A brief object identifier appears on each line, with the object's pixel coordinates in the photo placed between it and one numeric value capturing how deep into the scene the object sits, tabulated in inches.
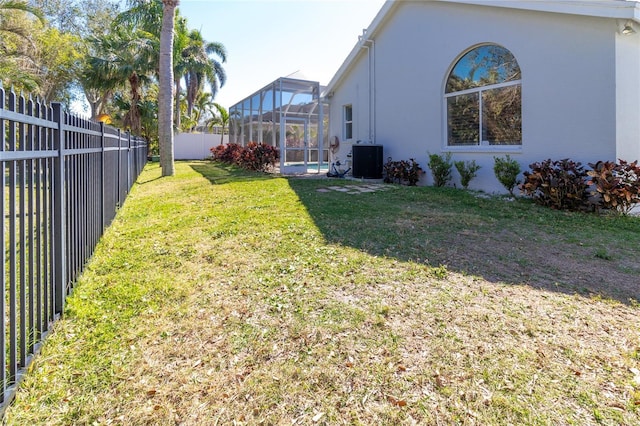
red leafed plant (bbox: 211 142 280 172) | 583.2
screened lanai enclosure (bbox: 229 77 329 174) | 571.5
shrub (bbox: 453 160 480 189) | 350.9
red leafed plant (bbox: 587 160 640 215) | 239.0
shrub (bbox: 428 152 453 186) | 374.3
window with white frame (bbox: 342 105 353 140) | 560.4
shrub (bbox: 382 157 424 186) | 412.5
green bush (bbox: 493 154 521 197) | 309.2
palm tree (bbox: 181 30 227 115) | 1019.3
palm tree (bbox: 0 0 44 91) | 533.0
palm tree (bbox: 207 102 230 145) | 1212.0
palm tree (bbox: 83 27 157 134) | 799.7
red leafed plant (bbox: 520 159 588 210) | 259.4
